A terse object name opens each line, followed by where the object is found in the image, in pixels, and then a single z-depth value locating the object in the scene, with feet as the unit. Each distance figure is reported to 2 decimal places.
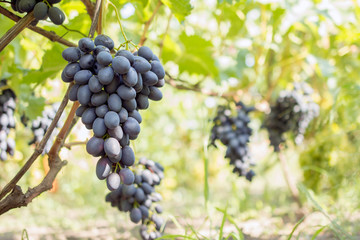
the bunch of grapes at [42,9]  1.79
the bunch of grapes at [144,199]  2.65
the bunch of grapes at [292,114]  4.42
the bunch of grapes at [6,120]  2.94
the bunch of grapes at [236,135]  3.87
